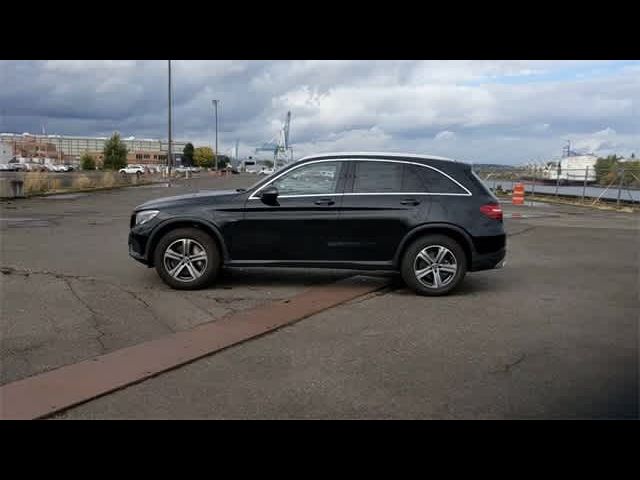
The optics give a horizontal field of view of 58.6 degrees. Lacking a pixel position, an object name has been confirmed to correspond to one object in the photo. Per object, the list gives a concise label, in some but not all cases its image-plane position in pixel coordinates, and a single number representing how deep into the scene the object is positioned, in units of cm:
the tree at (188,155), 13700
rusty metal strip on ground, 371
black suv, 700
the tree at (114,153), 7000
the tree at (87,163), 8762
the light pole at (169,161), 5075
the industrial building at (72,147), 14308
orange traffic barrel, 2694
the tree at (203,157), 14873
